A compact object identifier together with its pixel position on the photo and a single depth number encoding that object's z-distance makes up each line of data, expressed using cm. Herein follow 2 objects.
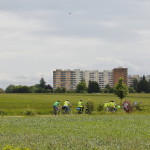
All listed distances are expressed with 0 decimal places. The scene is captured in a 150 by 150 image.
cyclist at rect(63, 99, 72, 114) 4612
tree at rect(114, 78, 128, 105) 7412
